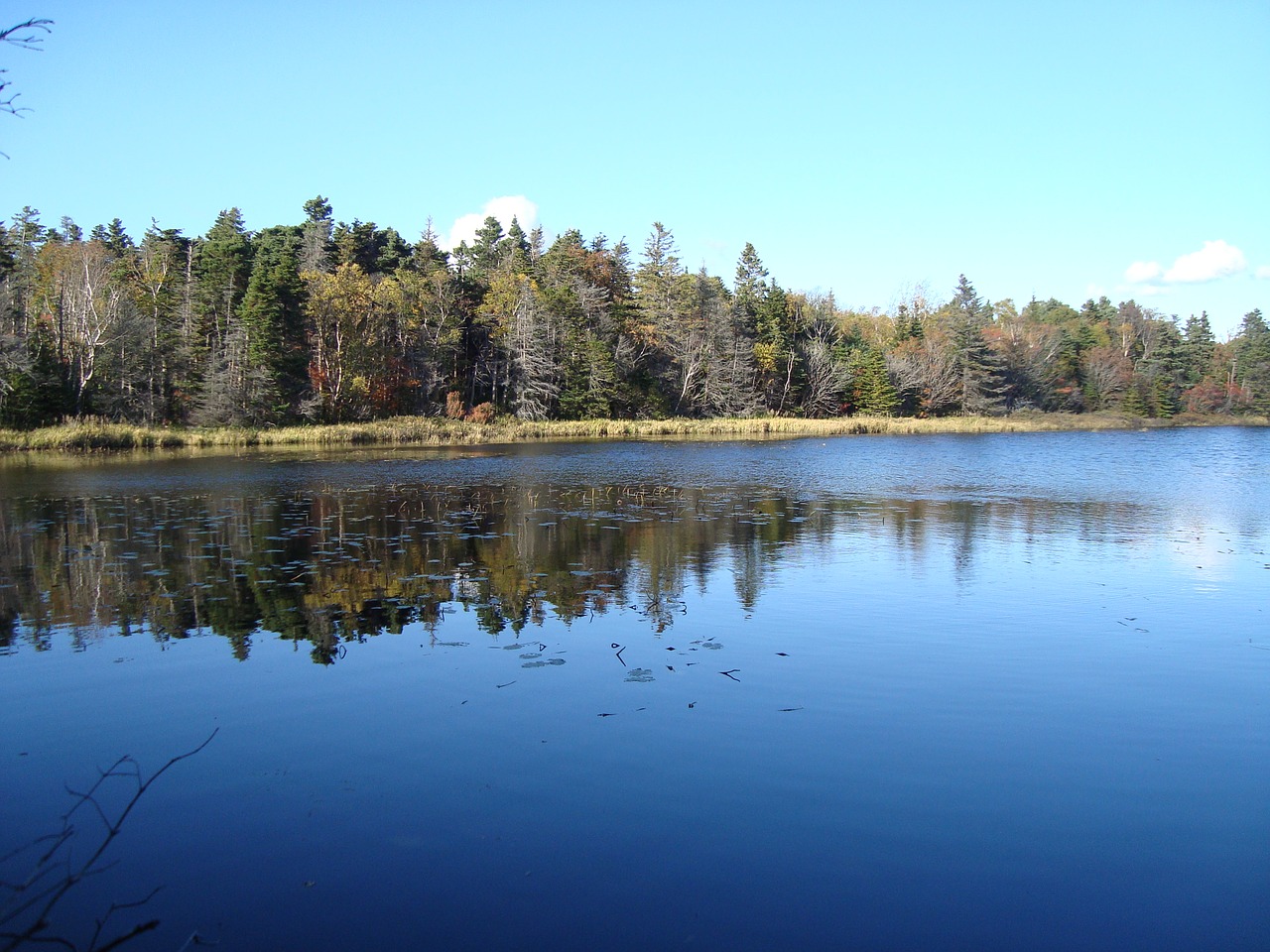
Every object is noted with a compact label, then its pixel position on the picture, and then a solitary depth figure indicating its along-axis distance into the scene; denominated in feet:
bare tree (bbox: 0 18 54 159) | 13.19
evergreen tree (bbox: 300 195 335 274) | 203.51
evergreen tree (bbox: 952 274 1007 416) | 238.48
